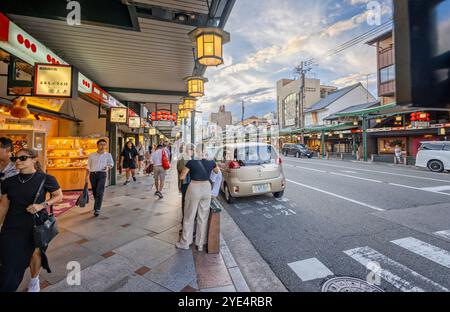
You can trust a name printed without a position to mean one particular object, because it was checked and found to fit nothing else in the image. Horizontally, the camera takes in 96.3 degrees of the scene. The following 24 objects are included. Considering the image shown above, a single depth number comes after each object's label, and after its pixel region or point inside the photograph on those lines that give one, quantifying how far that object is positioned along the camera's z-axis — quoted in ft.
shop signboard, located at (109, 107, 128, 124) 29.27
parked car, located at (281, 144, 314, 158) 92.33
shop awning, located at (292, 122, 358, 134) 80.81
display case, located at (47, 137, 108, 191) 26.09
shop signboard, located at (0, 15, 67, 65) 12.00
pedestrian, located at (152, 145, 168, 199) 24.25
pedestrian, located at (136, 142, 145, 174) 45.93
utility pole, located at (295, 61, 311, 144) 118.83
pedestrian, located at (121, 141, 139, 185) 32.71
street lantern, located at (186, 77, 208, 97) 21.71
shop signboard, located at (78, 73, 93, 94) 19.78
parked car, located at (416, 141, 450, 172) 42.15
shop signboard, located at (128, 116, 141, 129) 33.90
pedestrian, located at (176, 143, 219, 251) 11.65
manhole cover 8.29
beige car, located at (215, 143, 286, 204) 20.03
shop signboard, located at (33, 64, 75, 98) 14.74
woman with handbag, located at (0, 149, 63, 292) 7.36
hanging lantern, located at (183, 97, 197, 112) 30.40
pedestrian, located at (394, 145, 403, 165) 58.13
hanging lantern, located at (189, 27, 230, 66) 13.52
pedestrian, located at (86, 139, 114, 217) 17.53
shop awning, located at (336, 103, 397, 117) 60.61
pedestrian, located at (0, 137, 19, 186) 10.85
